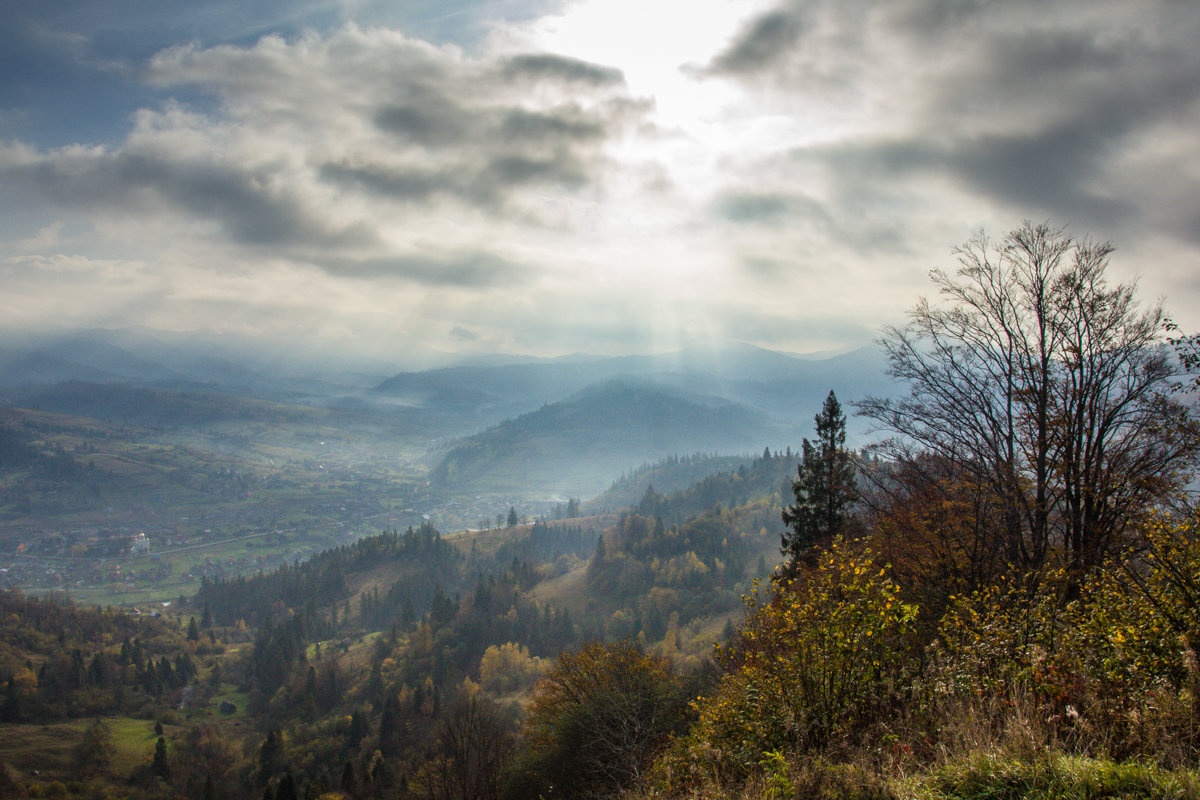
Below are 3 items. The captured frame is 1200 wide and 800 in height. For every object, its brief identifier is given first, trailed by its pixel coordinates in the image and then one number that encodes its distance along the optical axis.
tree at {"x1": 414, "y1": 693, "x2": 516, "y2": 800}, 35.44
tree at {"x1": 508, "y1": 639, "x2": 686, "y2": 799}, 27.41
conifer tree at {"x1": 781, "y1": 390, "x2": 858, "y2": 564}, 34.41
